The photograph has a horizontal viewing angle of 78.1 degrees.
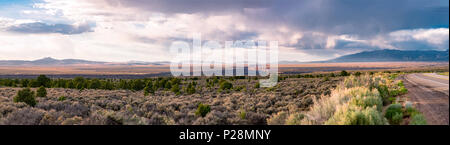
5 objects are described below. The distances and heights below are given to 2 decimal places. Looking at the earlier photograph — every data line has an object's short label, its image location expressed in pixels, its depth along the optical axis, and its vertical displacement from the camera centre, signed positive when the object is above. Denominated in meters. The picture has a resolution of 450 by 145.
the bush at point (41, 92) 24.56 -2.13
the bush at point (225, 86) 38.53 -2.66
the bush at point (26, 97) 17.00 -1.78
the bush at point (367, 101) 9.17 -1.20
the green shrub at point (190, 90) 33.79 -2.92
